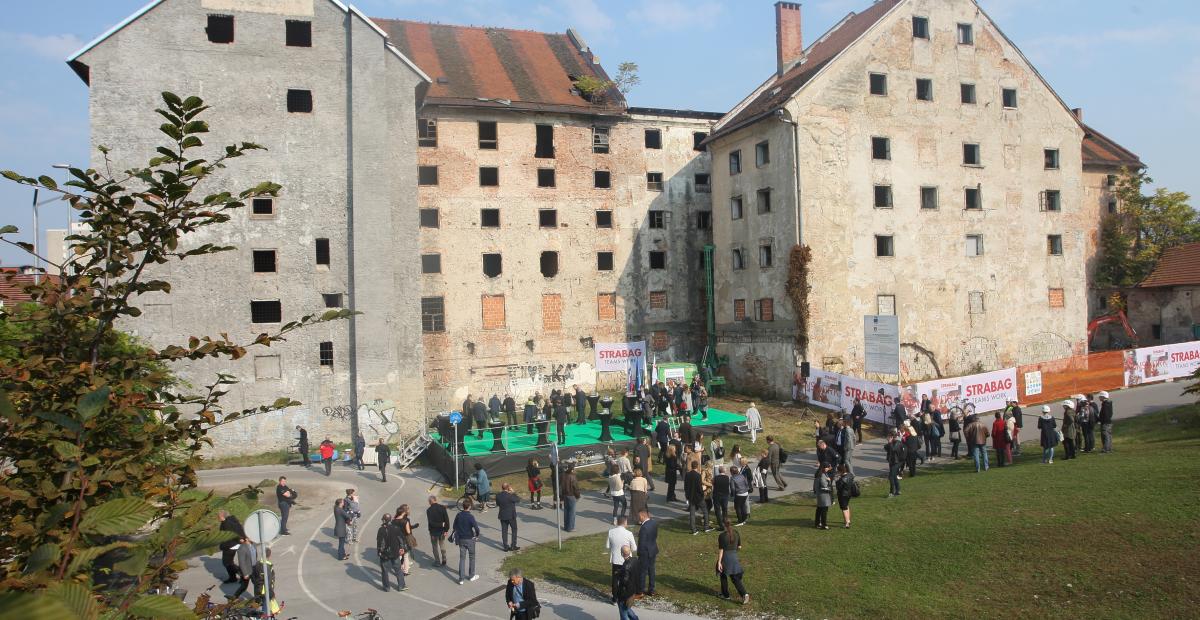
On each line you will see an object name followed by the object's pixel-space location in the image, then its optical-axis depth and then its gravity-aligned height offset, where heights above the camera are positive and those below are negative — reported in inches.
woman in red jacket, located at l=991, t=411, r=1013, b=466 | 860.6 -138.6
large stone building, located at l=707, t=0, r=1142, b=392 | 1429.6 +235.7
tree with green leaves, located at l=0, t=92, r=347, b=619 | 130.0 -16.2
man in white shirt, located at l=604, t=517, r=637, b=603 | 530.3 -151.7
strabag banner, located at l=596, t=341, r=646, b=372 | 1298.0 -42.9
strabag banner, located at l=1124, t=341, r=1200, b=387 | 1376.7 -90.1
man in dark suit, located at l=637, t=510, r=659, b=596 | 558.3 -155.7
